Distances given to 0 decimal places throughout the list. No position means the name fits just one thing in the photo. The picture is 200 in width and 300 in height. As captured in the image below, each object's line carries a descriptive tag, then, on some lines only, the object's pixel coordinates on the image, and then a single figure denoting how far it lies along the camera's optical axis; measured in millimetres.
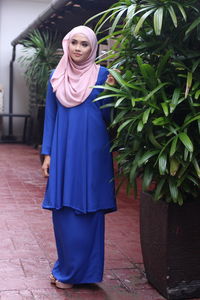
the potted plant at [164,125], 2693
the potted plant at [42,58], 9758
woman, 3146
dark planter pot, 3061
